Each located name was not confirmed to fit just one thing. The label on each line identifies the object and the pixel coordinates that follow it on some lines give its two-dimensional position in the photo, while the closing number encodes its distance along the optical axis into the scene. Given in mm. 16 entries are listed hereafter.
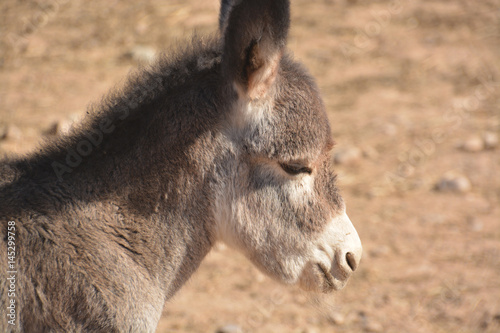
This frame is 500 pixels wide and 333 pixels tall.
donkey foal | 5395
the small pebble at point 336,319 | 10352
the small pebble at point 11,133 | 14383
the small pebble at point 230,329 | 9805
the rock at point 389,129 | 16703
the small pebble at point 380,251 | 12258
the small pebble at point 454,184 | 14312
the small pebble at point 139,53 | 18737
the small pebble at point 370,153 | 15859
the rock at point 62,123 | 11914
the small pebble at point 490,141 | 15750
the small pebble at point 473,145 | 15734
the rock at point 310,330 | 10086
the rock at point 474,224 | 12945
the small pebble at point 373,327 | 10141
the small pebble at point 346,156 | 15492
